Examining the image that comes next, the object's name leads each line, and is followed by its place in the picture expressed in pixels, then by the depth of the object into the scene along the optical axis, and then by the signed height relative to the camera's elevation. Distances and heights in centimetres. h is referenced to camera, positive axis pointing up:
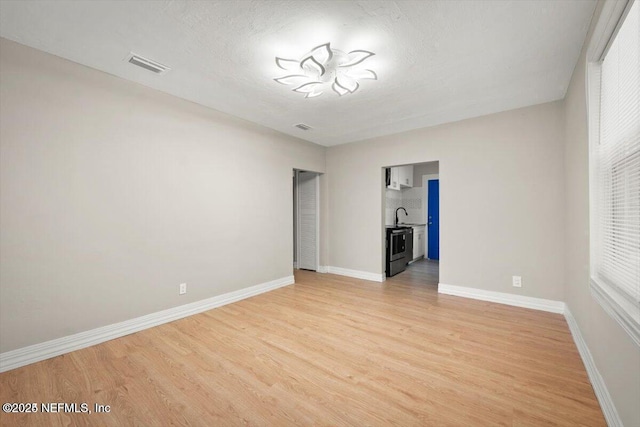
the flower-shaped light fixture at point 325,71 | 220 +132
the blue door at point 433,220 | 667 -16
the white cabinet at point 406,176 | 636 +96
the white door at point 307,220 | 557 -14
